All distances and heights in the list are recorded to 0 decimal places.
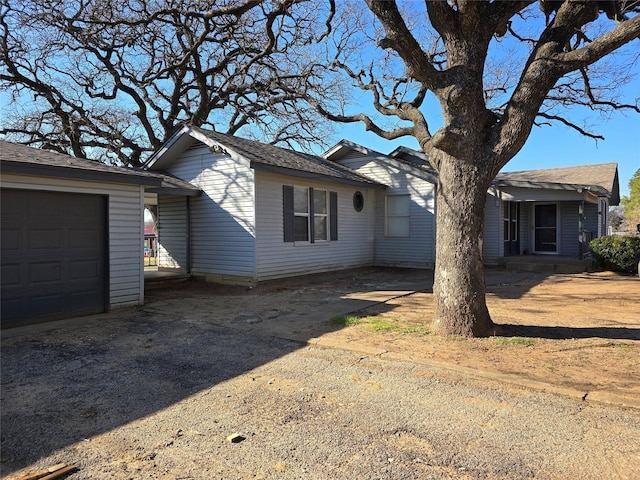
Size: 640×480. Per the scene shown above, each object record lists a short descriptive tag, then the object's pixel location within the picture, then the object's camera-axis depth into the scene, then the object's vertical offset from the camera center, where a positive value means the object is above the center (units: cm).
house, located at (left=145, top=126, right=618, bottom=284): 1149 +82
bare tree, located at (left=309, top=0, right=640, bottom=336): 547 +153
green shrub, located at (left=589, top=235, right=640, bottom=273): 1284 -59
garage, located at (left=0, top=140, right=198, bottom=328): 665 +5
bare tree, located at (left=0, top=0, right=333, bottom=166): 1520 +704
